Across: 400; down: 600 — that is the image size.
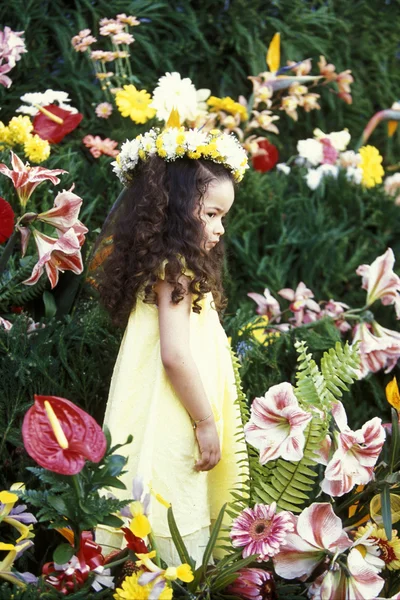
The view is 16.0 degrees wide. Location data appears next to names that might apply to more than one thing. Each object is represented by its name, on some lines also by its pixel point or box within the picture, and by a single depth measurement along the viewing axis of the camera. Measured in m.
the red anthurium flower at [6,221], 2.86
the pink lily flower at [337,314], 3.61
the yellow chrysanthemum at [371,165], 4.20
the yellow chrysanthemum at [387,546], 2.76
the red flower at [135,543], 2.52
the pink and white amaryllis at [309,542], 2.67
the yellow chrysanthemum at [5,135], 3.43
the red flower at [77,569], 2.56
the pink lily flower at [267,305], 3.62
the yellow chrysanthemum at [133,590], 2.48
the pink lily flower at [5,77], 3.50
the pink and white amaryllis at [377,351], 3.39
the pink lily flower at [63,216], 2.89
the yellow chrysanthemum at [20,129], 3.40
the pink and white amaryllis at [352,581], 2.61
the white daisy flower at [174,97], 3.66
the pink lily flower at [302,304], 3.61
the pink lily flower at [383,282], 3.34
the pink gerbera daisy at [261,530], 2.64
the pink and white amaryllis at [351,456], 2.69
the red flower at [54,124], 3.48
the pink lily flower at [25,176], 2.89
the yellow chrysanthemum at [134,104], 3.75
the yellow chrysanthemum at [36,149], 3.35
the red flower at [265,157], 4.09
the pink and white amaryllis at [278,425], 2.67
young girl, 2.86
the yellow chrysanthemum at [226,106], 3.97
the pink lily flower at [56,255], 2.86
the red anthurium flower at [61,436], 2.40
